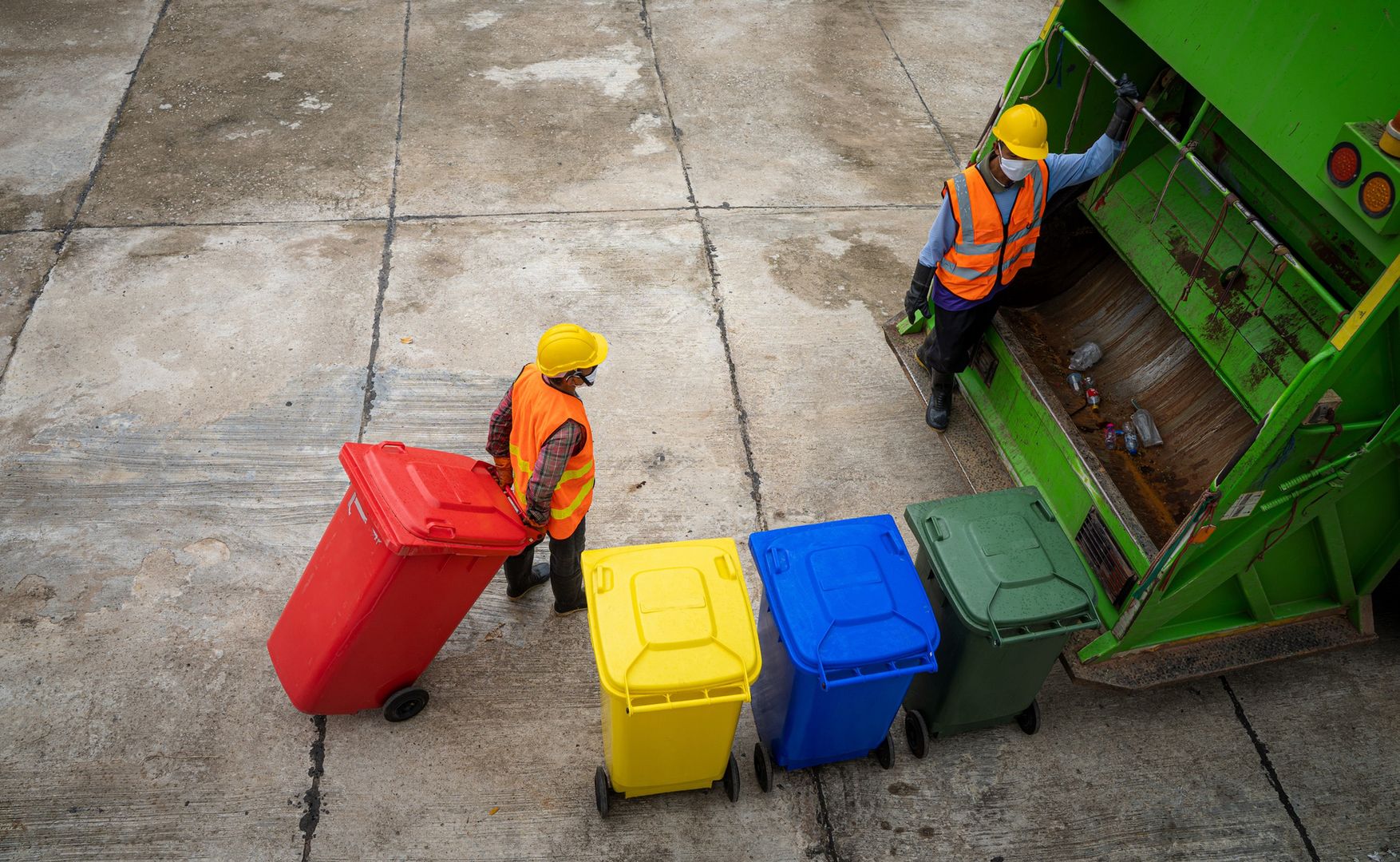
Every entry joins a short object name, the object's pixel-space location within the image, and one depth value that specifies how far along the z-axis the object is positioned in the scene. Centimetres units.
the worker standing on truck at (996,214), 380
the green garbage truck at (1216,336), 283
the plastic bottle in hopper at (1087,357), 456
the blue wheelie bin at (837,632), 289
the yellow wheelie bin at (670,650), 274
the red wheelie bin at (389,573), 293
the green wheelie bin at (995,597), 305
